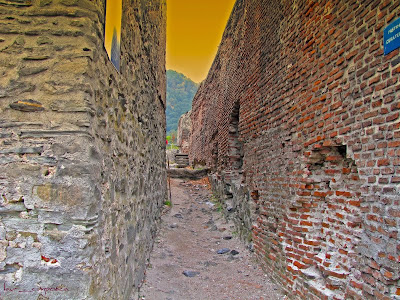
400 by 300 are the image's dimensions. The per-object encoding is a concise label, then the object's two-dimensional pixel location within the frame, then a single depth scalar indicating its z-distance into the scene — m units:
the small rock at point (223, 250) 5.48
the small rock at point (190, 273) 4.45
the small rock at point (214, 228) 6.86
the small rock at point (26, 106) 1.97
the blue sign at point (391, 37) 2.19
